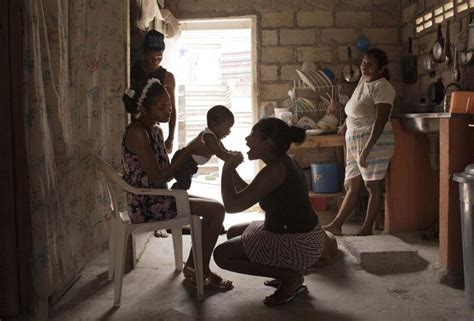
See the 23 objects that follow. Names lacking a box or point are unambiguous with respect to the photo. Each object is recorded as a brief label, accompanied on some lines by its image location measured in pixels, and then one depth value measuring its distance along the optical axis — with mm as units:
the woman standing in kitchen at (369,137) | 4004
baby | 2834
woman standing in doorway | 3932
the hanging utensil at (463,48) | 4035
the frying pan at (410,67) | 5180
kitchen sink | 3734
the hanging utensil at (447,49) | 4316
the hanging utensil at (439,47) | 4441
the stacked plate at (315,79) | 5352
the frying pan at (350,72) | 5375
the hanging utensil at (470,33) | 3932
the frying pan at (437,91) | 4492
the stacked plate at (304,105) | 5373
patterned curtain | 2391
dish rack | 5363
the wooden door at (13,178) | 2328
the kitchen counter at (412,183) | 4305
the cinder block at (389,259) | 3406
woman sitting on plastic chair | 2781
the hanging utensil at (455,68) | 4180
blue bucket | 5109
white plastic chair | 2730
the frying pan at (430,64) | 4668
